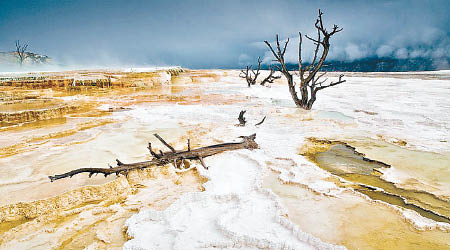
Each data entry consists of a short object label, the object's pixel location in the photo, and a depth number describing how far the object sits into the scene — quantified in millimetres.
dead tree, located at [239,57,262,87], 23664
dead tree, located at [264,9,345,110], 9141
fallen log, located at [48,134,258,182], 3713
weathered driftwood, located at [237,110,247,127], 7660
